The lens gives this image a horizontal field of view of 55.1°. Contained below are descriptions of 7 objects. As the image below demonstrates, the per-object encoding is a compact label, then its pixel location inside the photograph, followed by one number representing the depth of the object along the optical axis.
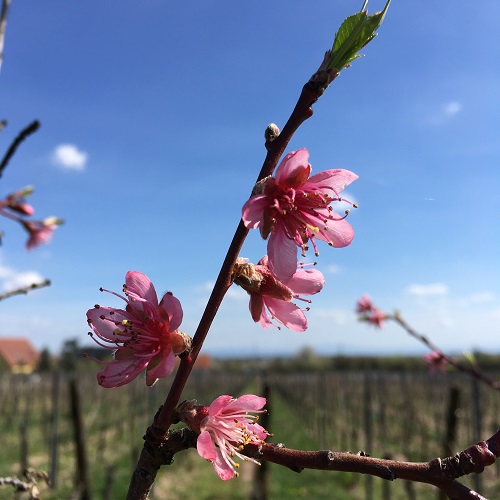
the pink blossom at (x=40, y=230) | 0.37
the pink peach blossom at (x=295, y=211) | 0.14
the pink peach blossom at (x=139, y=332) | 0.14
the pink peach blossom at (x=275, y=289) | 0.14
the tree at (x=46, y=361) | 23.43
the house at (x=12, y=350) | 23.68
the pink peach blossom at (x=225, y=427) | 0.13
